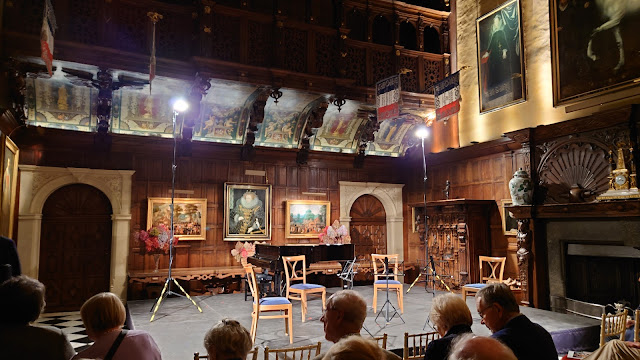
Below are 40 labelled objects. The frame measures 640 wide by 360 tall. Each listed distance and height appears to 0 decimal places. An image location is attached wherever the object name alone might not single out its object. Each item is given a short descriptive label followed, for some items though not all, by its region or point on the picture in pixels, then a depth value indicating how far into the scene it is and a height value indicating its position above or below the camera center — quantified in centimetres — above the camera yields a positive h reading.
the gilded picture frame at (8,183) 602 +47
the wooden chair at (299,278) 600 -98
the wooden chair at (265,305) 513 -106
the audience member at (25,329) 218 -58
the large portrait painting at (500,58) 829 +312
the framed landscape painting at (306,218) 977 -5
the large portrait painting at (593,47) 632 +261
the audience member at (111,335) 227 -64
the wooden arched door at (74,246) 782 -55
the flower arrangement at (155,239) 812 -44
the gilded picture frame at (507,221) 824 -10
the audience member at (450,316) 252 -59
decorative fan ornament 644 +67
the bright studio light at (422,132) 770 +147
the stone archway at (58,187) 756 +20
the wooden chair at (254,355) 230 -78
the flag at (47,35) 534 +226
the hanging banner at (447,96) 785 +219
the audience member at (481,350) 120 -38
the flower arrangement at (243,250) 848 -69
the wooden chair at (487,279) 651 -105
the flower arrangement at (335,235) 965 -43
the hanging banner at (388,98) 782 +216
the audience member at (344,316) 228 -53
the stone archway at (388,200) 1045 +37
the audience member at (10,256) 332 -31
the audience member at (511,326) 239 -63
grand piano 692 -63
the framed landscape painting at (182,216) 854 -1
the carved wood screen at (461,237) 863 -44
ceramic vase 723 +46
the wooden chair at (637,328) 367 -95
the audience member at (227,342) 197 -57
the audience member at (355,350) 124 -39
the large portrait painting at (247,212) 917 +8
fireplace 625 -72
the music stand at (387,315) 606 -146
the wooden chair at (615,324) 358 -90
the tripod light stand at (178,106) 641 +160
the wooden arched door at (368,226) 1054 -25
